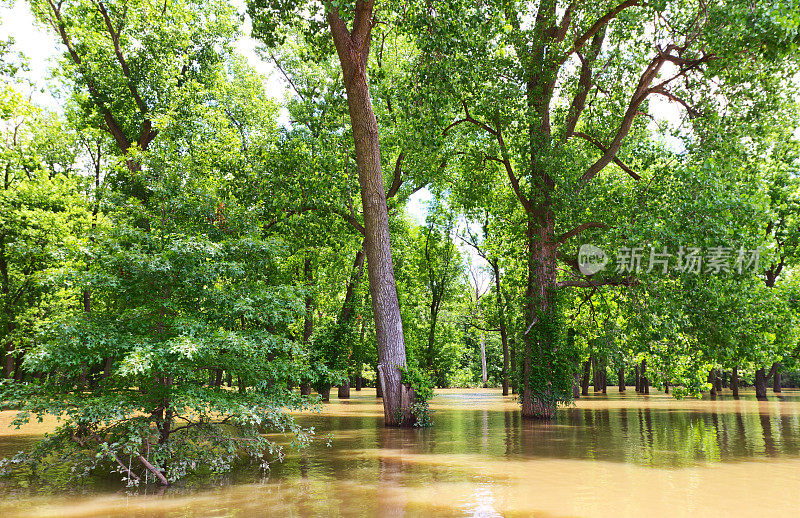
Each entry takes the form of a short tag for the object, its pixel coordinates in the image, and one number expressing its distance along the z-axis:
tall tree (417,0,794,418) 13.30
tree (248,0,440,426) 13.65
